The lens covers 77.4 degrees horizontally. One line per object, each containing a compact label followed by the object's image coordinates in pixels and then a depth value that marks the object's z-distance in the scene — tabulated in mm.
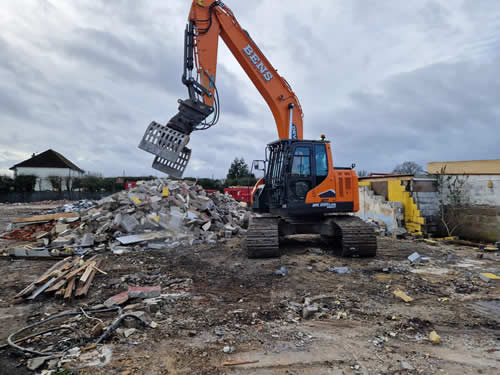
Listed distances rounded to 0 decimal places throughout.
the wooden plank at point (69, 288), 4850
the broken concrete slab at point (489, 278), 5473
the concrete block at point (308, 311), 4016
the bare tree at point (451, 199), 11125
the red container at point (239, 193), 22344
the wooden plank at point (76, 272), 5490
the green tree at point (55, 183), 35062
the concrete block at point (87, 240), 9094
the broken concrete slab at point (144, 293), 4680
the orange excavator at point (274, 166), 7156
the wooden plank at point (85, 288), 4982
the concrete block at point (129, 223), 9734
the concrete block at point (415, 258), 6975
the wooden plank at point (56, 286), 5027
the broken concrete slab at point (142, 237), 9164
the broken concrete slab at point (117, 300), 4414
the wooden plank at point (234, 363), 2916
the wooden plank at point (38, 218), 11031
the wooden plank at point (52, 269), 5285
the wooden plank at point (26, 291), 5012
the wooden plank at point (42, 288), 5016
